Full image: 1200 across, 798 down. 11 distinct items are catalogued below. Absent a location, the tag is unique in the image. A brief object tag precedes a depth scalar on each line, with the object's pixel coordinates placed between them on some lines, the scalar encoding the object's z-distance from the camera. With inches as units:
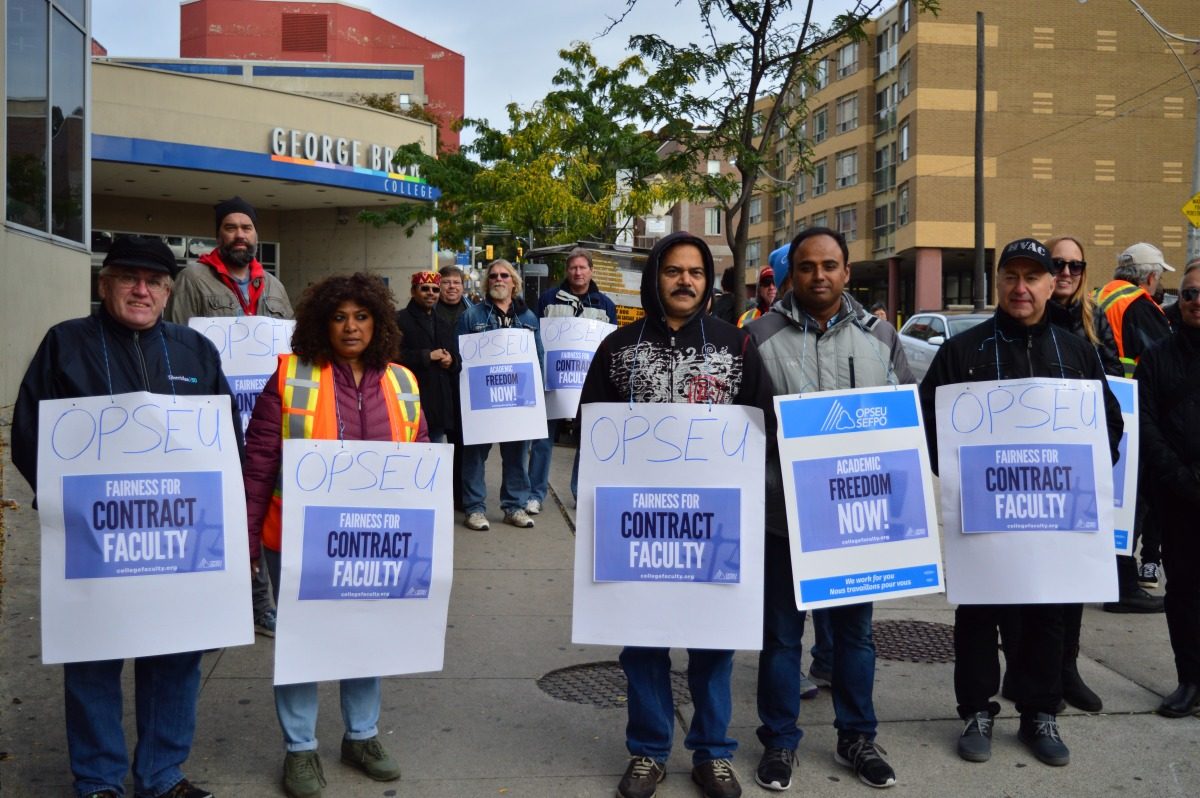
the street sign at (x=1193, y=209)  647.1
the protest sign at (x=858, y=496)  156.2
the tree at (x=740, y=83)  427.2
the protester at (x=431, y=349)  315.3
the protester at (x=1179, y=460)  189.2
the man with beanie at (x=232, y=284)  219.1
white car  764.0
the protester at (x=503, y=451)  323.3
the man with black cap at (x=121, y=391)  140.4
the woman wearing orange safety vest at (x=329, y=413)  153.6
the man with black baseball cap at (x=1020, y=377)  169.5
